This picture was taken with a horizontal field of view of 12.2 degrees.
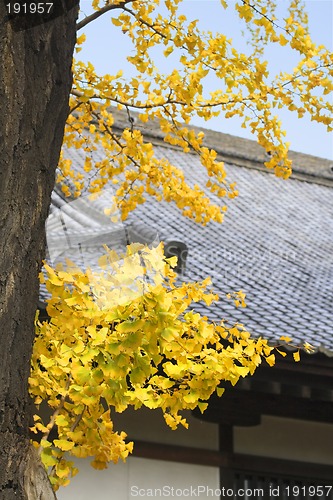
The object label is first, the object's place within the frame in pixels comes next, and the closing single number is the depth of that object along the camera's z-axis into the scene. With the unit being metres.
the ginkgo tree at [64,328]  5.05
